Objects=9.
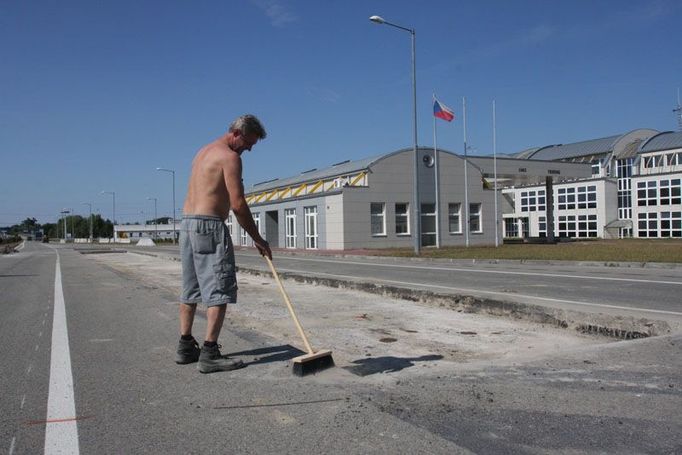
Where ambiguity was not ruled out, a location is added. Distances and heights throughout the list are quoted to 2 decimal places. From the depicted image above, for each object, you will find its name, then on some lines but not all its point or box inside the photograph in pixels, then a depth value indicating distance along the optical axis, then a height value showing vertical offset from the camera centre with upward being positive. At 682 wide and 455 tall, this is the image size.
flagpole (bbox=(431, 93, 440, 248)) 38.62 +2.47
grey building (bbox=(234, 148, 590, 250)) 38.16 +2.15
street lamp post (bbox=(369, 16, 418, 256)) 29.05 +5.69
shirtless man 4.83 +0.09
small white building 167.62 +2.74
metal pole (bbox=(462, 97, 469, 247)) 40.28 +2.21
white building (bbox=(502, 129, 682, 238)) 49.94 +3.44
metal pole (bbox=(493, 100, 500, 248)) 38.99 +0.20
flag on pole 34.62 +7.15
